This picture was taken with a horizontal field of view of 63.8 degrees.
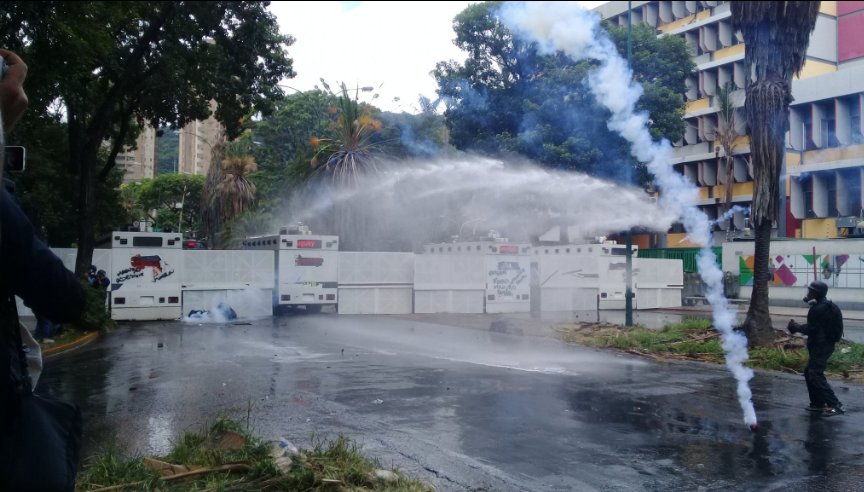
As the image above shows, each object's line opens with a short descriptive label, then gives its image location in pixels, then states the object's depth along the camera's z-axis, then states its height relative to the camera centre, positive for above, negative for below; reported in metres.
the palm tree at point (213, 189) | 41.12 +5.28
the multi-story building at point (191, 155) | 100.88 +18.07
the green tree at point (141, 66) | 12.79 +5.33
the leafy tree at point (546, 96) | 26.39 +7.46
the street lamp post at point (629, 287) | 17.86 -0.21
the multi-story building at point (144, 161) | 93.57 +16.54
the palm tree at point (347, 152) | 32.47 +5.98
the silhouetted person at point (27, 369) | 2.26 -0.31
